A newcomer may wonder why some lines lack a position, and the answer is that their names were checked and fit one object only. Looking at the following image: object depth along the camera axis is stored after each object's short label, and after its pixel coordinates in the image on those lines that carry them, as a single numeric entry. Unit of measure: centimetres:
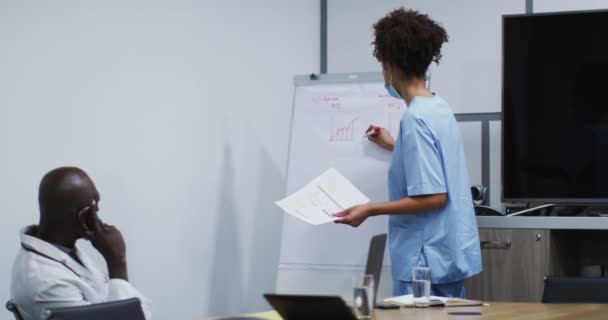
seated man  375
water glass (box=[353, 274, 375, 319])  308
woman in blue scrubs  481
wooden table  332
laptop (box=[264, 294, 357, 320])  230
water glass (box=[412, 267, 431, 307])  368
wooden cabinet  628
